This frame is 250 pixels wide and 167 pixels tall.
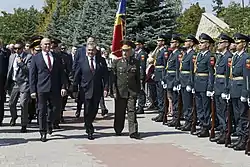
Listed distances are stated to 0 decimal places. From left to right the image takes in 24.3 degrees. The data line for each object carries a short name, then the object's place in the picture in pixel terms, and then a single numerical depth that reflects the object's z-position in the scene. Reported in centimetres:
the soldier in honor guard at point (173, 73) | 1405
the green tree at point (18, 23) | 8575
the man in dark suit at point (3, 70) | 1394
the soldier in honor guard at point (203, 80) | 1235
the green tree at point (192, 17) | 5957
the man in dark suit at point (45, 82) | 1194
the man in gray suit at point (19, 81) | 1325
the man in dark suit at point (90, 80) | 1234
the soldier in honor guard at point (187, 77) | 1320
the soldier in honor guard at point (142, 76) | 1746
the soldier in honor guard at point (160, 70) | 1536
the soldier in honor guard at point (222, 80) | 1146
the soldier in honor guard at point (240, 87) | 1067
